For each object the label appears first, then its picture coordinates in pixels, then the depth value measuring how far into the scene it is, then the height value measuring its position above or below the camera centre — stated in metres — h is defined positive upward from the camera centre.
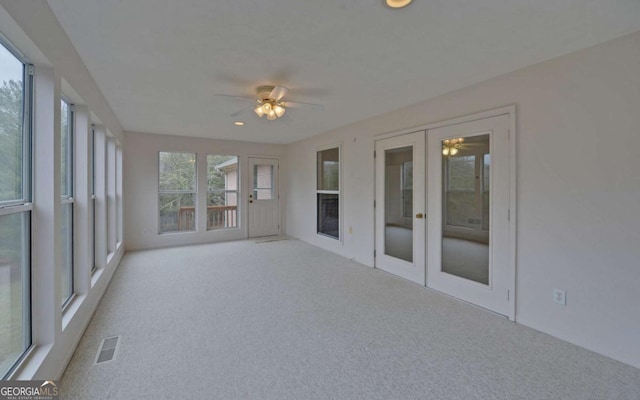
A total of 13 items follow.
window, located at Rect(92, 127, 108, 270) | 3.44 +0.01
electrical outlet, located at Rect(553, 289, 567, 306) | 2.38 -0.84
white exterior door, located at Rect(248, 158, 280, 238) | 6.82 +0.05
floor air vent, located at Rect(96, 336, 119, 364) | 2.08 -1.18
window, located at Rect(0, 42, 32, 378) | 1.49 -0.05
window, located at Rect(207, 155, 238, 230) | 6.36 +0.19
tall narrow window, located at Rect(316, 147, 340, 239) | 5.36 +0.16
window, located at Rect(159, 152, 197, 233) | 5.87 +0.17
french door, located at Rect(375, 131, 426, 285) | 3.64 -0.08
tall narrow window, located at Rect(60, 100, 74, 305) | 2.40 -0.01
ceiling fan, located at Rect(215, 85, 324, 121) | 2.93 +1.11
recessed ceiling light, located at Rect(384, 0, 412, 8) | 1.67 +1.19
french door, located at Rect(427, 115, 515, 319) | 2.81 -0.15
